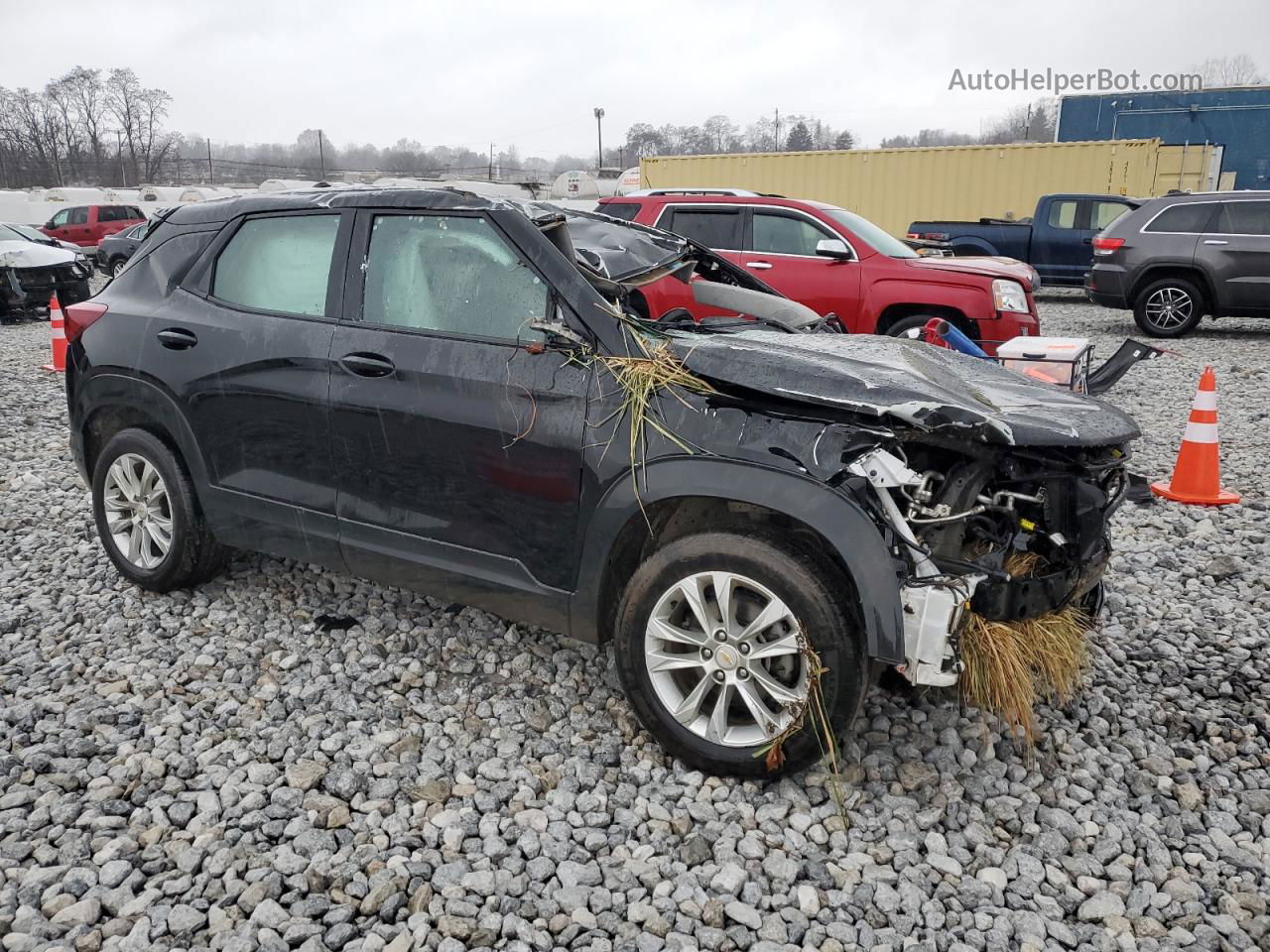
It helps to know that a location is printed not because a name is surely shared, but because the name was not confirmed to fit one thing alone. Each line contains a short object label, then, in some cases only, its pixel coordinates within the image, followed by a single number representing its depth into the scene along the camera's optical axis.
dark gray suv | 11.69
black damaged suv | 2.74
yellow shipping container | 20.11
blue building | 27.25
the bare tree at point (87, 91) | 67.25
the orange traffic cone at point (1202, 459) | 5.63
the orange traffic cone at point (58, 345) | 9.95
